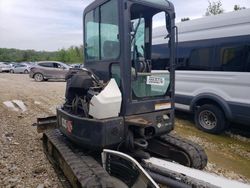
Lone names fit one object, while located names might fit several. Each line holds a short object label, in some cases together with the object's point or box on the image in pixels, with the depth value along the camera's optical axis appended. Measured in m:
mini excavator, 2.27
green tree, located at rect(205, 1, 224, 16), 13.32
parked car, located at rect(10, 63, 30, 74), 24.18
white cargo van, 4.09
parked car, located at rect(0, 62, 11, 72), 25.43
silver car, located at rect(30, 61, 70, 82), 14.47
